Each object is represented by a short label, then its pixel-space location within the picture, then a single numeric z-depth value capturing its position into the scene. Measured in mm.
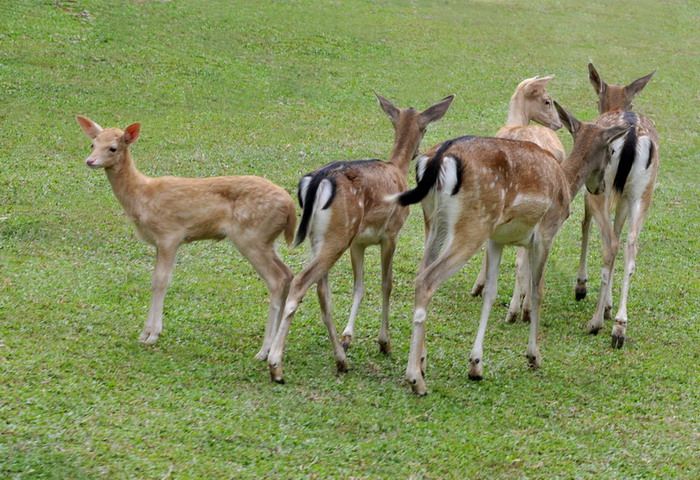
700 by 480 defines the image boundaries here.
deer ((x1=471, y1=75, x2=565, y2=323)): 18250
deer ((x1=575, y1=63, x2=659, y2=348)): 17828
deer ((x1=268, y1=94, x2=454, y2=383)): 13961
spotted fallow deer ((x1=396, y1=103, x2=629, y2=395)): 14070
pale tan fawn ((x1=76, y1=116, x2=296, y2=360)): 15039
